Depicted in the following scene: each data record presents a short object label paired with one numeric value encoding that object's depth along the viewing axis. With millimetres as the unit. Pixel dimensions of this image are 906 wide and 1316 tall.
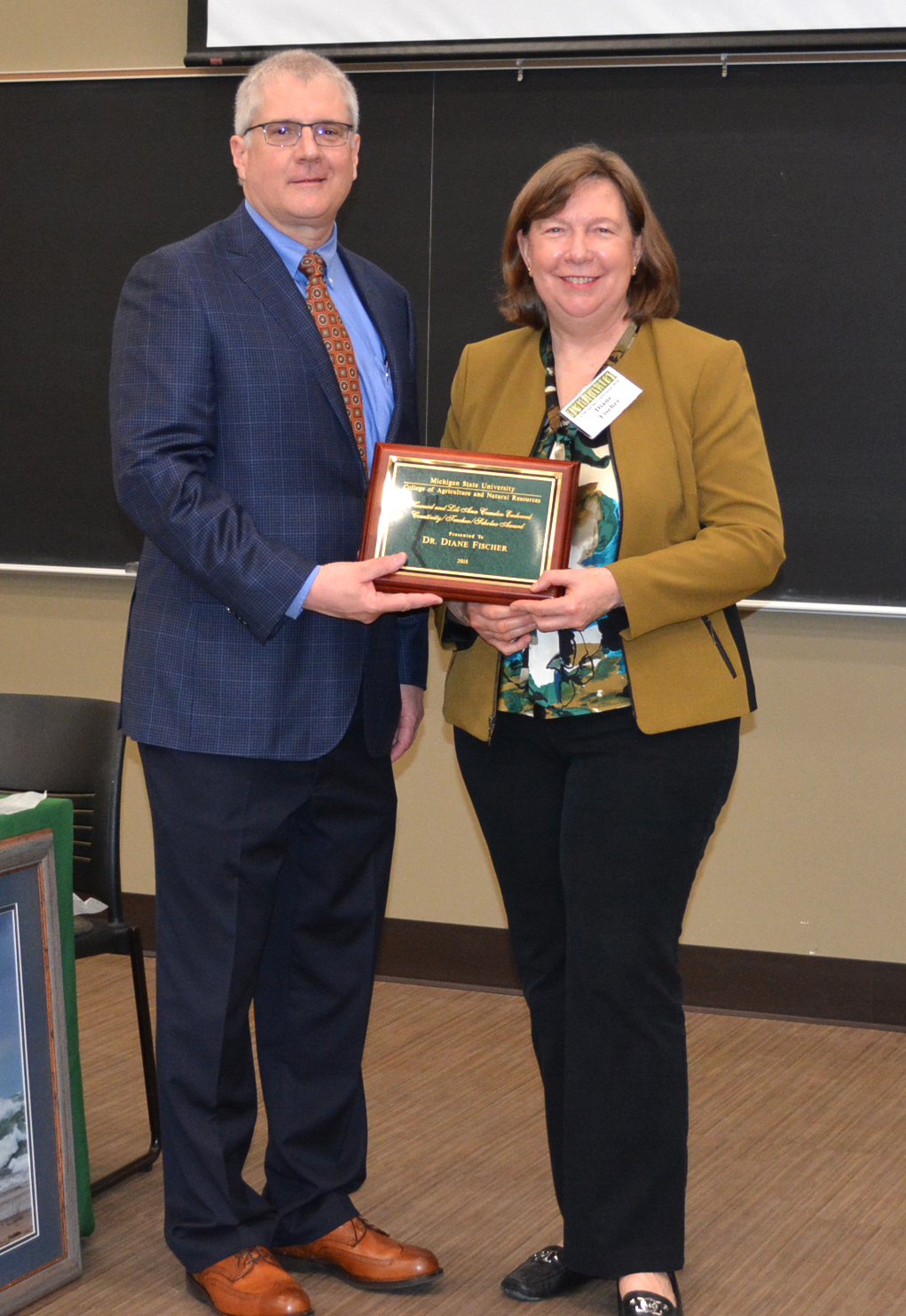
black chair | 3014
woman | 2262
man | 2260
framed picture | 2406
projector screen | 3615
